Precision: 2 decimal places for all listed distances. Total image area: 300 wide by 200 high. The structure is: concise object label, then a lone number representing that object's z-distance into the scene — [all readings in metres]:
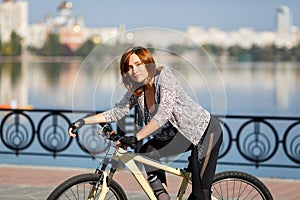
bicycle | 5.21
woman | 5.11
